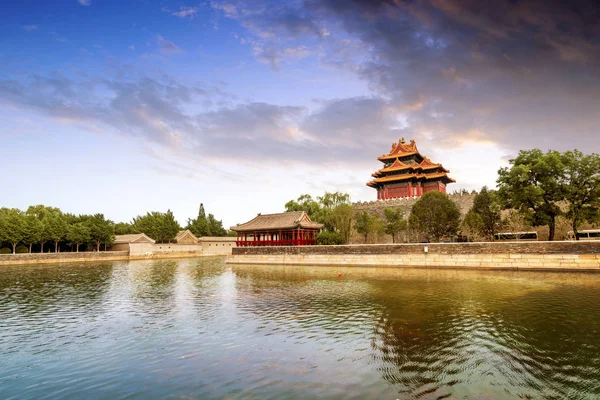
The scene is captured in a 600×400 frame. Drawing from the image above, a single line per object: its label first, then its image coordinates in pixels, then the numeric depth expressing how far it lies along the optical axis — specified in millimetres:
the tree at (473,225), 35875
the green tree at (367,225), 42438
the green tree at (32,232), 44638
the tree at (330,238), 38962
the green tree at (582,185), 27219
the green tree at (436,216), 36531
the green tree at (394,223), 41156
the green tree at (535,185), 27984
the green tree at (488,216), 36344
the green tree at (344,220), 43781
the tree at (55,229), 46031
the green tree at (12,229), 43256
